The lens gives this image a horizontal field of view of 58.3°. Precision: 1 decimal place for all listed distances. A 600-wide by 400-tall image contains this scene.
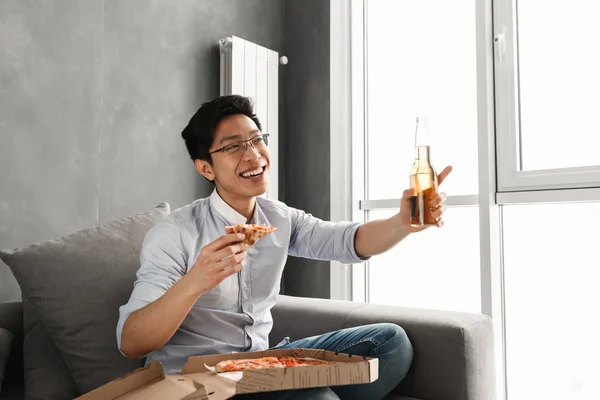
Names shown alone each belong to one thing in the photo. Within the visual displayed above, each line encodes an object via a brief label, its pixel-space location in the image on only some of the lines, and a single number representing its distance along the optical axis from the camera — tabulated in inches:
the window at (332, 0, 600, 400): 82.6
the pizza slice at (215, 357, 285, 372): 46.8
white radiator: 99.8
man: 51.5
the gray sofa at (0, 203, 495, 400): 58.7
